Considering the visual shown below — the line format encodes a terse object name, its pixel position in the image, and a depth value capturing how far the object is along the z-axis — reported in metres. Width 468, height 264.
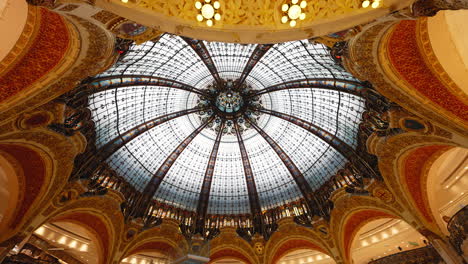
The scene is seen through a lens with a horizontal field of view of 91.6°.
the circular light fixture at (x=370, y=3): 6.44
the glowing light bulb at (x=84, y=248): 22.23
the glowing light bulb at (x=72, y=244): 21.92
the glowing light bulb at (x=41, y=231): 20.24
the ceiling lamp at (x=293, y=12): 6.82
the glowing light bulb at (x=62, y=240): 21.50
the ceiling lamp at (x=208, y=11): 6.81
